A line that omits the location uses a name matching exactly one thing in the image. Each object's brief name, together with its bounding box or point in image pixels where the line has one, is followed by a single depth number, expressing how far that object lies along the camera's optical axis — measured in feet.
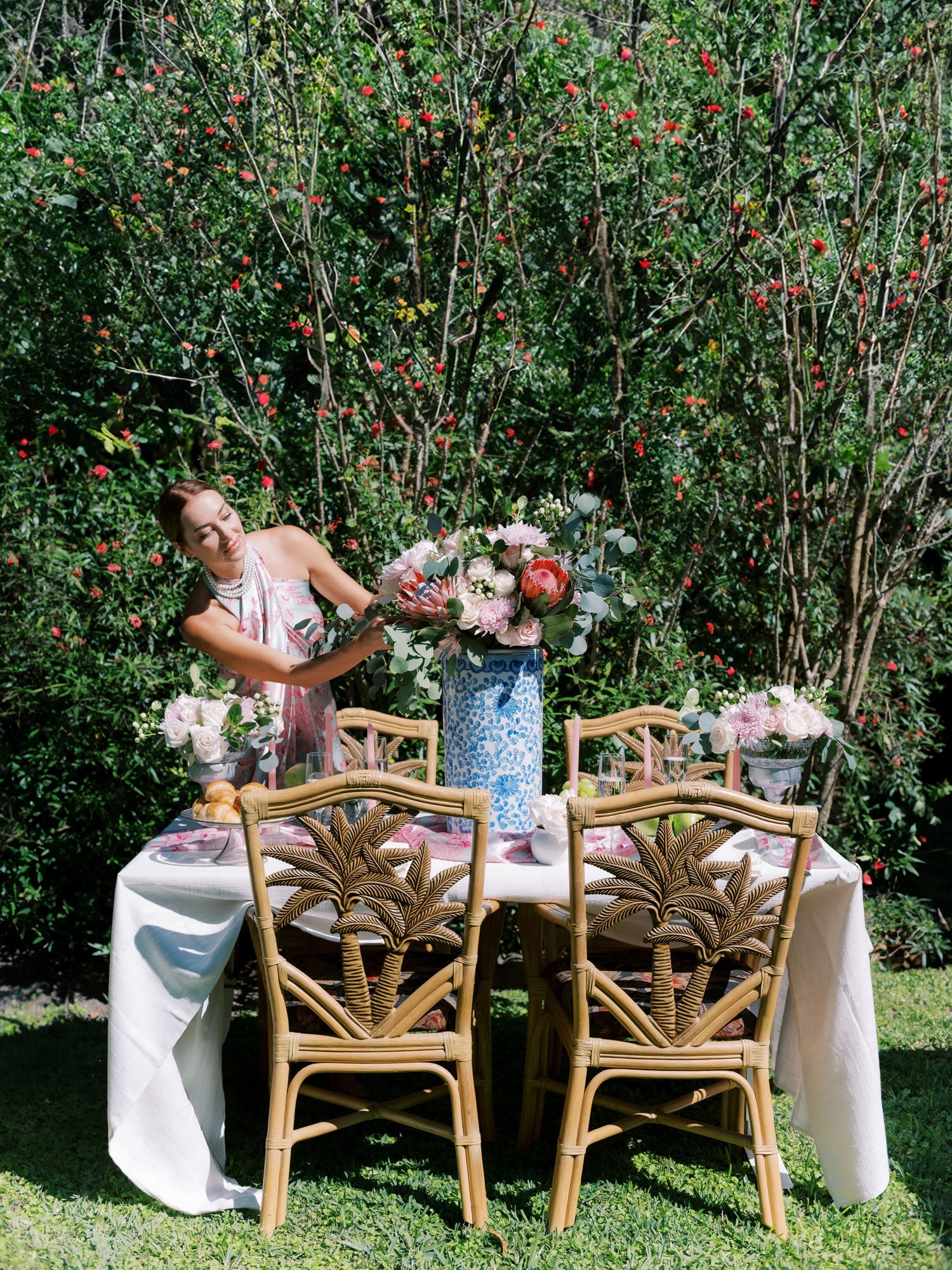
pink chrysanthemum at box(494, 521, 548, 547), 8.39
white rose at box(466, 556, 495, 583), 8.29
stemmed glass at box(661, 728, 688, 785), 8.70
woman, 9.86
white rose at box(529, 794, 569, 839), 8.27
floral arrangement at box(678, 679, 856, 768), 8.48
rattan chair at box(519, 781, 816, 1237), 7.42
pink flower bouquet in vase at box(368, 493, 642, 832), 8.30
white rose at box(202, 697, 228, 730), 8.63
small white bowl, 8.29
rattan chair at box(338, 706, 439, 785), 10.89
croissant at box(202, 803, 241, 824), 8.77
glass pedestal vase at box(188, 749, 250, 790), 8.84
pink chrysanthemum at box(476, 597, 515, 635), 8.27
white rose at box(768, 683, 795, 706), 8.64
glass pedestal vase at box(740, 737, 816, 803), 8.55
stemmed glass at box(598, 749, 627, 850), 8.60
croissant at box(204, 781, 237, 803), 8.89
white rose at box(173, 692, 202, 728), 8.72
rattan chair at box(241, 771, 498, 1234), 7.54
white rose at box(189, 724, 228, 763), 8.58
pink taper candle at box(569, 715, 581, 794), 8.84
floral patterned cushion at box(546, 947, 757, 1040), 8.31
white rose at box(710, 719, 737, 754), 8.67
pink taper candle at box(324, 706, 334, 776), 8.59
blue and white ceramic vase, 8.74
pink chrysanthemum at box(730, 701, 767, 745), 8.55
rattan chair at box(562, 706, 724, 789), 11.09
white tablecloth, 8.09
